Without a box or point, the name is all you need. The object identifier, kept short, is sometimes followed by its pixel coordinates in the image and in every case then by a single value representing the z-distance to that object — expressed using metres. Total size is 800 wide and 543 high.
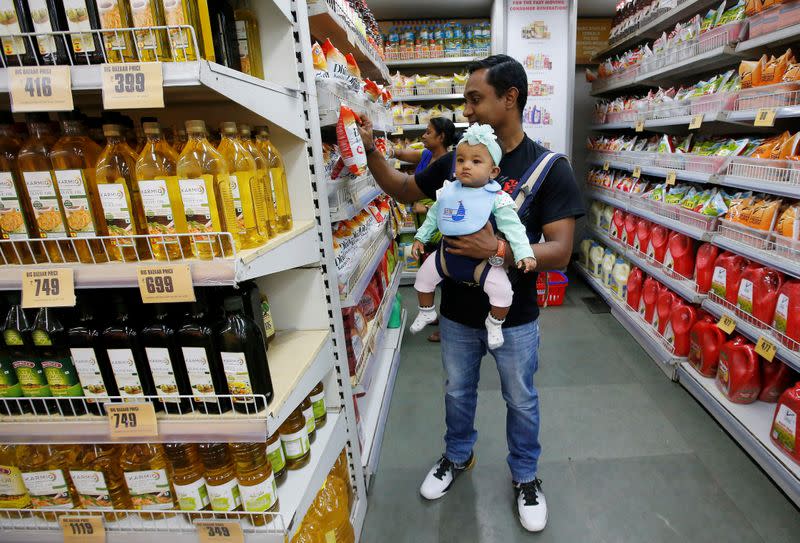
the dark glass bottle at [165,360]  1.09
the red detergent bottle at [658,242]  3.19
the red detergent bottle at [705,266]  2.65
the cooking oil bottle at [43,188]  1.04
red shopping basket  4.12
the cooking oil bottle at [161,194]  1.00
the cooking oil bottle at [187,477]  1.21
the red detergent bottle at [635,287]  3.48
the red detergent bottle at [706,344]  2.53
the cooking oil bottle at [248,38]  1.32
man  1.51
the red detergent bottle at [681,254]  2.94
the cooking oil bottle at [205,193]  1.01
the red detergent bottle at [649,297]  3.24
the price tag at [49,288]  1.01
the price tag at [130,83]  0.88
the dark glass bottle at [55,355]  1.14
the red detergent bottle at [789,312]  1.98
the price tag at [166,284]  0.96
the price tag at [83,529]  1.26
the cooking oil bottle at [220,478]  1.21
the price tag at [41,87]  0.91
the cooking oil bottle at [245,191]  1.12
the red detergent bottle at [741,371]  2.28
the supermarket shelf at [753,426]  1.90
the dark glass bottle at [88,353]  1.12
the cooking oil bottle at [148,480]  1.23
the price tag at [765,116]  2.09
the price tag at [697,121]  2.68
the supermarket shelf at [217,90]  0.90
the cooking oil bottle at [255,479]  1.21
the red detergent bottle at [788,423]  1.88
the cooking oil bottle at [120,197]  1.02
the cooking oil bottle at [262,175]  1.23
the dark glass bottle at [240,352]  1.08
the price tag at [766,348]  2.09
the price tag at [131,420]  1.11
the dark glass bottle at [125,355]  1.10
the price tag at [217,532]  1.21
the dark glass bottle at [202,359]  1.08
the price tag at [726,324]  2.38
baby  1.48
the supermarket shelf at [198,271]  0.98
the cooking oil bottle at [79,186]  1.04
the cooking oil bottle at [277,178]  1.35
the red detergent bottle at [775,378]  2.27
